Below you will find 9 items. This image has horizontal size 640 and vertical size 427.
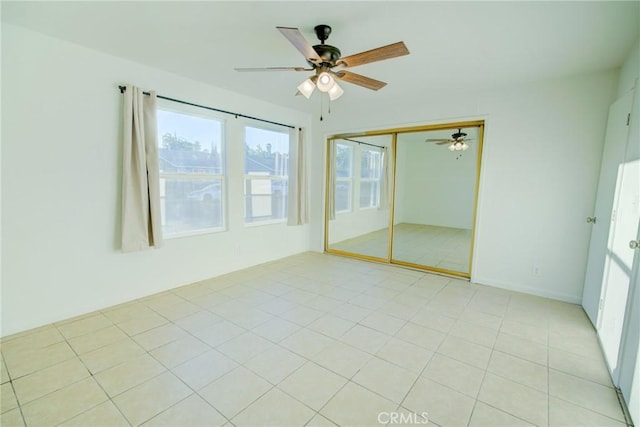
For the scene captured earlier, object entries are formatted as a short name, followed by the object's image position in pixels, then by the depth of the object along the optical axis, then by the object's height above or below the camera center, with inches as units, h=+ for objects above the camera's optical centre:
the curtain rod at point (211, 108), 112.6 +32.8
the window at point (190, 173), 131.3 +1.2
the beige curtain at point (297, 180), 186.5 -1.8
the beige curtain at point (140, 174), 111.5 -0.1
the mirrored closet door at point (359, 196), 199.5 -13.0
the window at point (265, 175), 168.6 +1.2
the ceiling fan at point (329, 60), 76.6 +34.7
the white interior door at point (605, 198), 98.7 -5.5
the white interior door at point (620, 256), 76.3 -20.9
